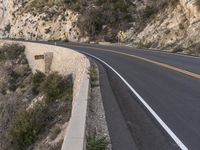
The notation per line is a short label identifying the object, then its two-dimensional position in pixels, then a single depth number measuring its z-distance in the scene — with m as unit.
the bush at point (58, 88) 20.26
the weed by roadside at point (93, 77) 15.54
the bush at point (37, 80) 28.20
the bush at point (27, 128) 15.70
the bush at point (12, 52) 46.03
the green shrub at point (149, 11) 48.50
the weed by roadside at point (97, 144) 7.58
